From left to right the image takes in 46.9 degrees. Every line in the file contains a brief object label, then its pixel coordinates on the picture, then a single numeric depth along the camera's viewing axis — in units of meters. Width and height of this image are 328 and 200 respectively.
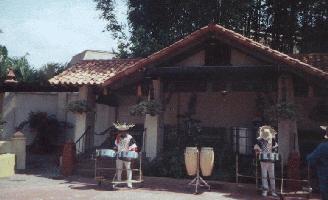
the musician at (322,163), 6.29
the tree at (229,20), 19.33
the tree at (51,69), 24.36
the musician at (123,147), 10.23
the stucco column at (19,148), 13.45
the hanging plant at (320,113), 11.64
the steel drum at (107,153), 9.82
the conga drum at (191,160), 10.06
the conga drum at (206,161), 9.99
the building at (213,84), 11.09
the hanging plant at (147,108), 11.80
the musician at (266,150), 9.12
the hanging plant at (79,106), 13.41
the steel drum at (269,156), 8.87
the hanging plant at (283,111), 10.51
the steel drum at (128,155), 9.89
